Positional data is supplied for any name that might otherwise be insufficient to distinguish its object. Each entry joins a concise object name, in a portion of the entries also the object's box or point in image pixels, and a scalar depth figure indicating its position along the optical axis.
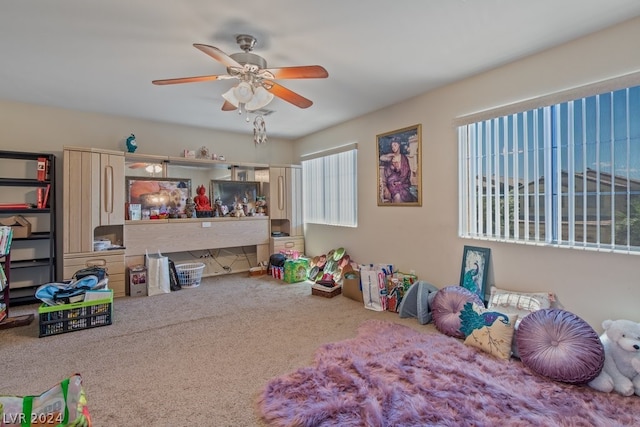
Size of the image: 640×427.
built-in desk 4.23
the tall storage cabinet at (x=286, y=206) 5.41
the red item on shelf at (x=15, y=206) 3.52
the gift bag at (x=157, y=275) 4.07
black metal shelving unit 3.59
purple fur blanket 1.64
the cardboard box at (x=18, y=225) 3.57
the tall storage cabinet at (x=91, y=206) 3.71
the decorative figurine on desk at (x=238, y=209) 5.15
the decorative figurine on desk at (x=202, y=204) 4.85
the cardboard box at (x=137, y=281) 3.97
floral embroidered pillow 2.31
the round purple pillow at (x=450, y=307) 2.69
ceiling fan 2.23
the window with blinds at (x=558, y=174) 2.23
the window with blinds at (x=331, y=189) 4.69
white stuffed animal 1.87
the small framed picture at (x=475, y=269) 3.04
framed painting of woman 3.69
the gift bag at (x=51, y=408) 1.22
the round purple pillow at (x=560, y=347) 1.92
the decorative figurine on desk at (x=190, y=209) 4.75
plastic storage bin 2.78
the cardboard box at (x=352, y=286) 3.71
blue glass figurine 4.25
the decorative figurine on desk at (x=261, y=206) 5.43
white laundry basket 4.39
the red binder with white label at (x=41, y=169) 3.69
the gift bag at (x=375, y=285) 3.41
